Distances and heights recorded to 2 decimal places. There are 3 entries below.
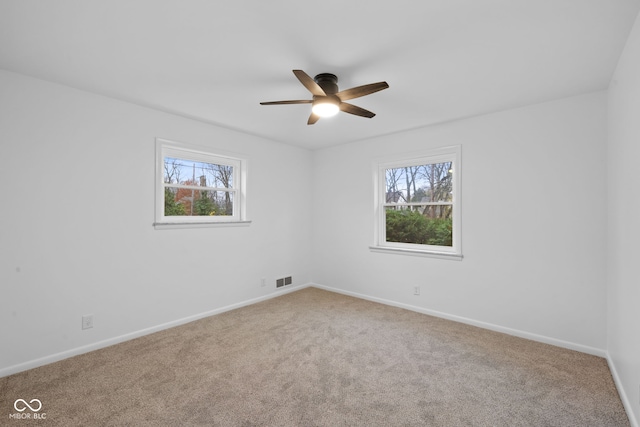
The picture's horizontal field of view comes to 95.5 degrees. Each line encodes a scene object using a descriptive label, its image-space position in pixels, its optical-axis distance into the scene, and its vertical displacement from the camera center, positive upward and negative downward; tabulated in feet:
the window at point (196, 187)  10.91 +1.18
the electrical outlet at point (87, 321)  8.80 -3.26
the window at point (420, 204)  11.85 +0.53
